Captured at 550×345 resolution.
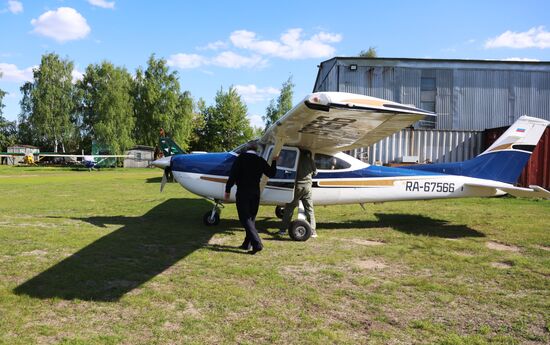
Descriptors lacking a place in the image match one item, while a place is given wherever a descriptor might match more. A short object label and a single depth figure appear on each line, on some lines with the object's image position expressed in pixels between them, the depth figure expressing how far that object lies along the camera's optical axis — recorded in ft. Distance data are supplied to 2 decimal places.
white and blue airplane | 25.56
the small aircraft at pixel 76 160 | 133.18
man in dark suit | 19.72
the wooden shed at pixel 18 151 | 226.89
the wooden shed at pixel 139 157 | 168.04
